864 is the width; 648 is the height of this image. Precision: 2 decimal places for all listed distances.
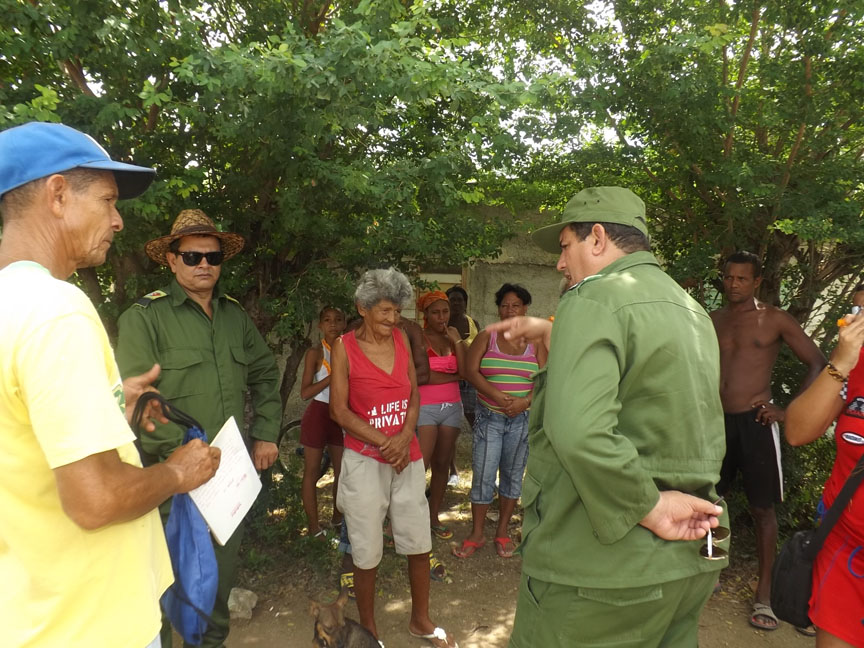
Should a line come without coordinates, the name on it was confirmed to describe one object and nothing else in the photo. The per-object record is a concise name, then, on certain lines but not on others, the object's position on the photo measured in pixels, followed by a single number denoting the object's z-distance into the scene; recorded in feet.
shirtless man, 12.51
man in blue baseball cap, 3.97
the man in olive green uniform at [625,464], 5.31
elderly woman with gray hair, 10.46
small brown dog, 9.05
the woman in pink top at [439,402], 15.69
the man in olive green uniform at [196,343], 9.05
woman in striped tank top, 14.90
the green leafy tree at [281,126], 8.94
